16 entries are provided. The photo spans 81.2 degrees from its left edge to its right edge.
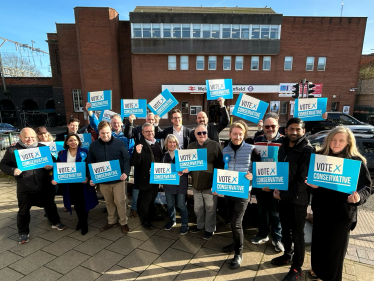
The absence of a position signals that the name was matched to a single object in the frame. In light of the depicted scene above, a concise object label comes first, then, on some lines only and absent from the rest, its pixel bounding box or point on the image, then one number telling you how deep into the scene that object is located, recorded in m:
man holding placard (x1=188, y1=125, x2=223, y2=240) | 3.62
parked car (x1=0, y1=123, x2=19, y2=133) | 17.57
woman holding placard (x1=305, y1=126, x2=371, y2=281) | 2.51
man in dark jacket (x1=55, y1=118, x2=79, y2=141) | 4.80
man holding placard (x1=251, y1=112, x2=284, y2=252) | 3.50
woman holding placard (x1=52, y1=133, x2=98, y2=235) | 4.07
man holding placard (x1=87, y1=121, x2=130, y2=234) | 3.93
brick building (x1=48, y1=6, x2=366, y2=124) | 24.97
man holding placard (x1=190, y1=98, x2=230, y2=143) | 4.29
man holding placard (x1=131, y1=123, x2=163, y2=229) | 4.02
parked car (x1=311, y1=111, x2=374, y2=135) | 13.05
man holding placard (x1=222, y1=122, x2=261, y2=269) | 3.18
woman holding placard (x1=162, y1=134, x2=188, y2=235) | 3.92
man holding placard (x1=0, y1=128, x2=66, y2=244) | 3.75
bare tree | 41.33
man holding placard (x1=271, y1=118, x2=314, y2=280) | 2.82
